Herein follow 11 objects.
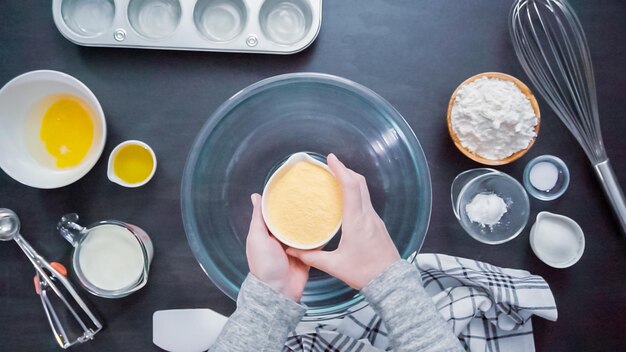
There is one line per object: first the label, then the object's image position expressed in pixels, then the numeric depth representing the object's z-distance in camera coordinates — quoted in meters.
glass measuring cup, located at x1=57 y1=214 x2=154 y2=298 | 0.83
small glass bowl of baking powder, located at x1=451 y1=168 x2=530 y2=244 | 0.85
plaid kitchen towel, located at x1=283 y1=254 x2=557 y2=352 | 0.82
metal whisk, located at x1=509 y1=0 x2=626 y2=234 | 0.86
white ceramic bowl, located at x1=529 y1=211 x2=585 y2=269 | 0.86
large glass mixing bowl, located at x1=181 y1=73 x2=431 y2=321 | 0.80
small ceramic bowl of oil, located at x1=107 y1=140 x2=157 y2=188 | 0.83
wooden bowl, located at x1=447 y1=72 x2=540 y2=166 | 0.81
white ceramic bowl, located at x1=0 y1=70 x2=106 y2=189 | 0.79
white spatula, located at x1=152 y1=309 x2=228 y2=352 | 0.85
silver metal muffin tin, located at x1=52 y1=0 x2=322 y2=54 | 0.84
